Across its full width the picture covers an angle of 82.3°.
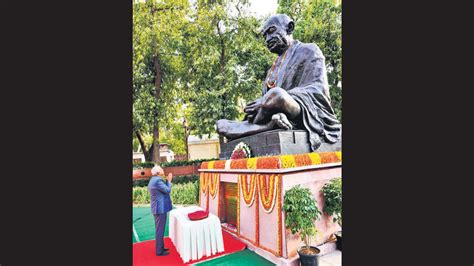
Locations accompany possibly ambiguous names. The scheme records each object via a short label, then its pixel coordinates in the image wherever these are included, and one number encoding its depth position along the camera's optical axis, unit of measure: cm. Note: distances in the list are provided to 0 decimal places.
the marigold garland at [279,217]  342
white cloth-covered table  379
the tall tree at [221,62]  1249
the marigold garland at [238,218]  442
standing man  412
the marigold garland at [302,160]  375
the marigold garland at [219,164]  520
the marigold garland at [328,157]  417
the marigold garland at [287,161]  357
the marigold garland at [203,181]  600
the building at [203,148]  2128
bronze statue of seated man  466
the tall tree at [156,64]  1191
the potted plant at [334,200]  382
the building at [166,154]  2308
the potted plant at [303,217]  321
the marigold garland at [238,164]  439
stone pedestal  434
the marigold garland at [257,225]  388
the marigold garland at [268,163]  359
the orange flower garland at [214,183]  535
